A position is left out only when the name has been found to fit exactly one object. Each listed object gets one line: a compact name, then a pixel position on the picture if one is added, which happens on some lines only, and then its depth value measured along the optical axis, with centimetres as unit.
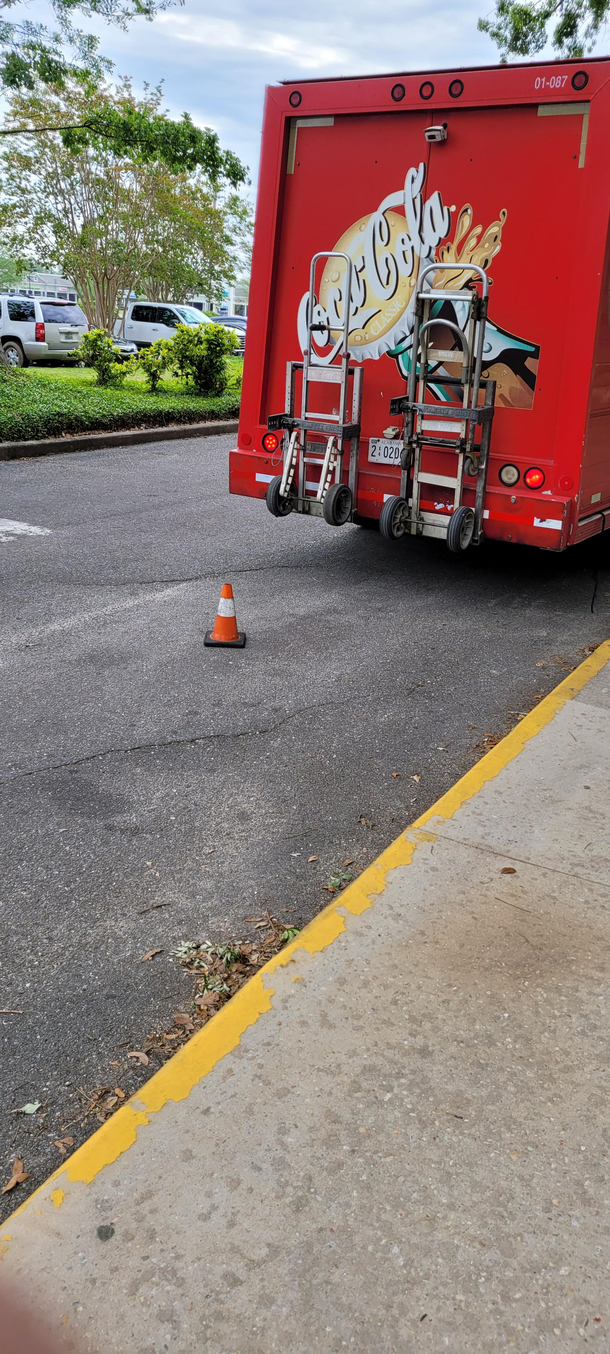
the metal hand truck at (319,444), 698
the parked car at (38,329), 2380
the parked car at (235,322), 3521
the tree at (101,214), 2748
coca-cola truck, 613
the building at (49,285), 7368
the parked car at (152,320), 3003
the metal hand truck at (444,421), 632
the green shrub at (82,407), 1330
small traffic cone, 596
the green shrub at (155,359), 1741
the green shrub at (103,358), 1750
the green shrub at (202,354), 1772
